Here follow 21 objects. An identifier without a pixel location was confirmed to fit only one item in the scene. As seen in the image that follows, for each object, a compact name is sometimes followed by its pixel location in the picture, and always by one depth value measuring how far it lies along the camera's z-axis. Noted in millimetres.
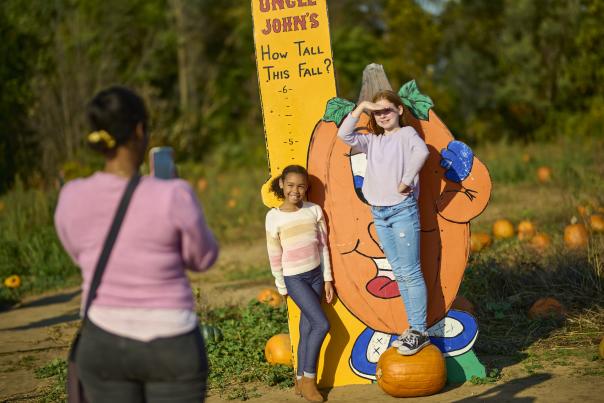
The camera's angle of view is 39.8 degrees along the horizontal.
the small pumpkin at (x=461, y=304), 5782
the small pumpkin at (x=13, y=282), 9602
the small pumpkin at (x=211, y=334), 6543
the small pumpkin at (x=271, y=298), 7357
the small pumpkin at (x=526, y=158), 14435
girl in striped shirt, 5148
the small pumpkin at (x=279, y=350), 5895
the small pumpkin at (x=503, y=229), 9414
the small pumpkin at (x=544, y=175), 13047
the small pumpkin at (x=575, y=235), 7665
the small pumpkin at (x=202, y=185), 15070
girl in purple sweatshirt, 4969
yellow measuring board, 5453
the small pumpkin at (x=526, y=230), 8547
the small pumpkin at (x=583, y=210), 8089
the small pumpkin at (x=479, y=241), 8719
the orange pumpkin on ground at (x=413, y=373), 4973
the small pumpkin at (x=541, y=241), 7728
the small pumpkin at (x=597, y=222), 8209
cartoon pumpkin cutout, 5332
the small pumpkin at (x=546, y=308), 6434
